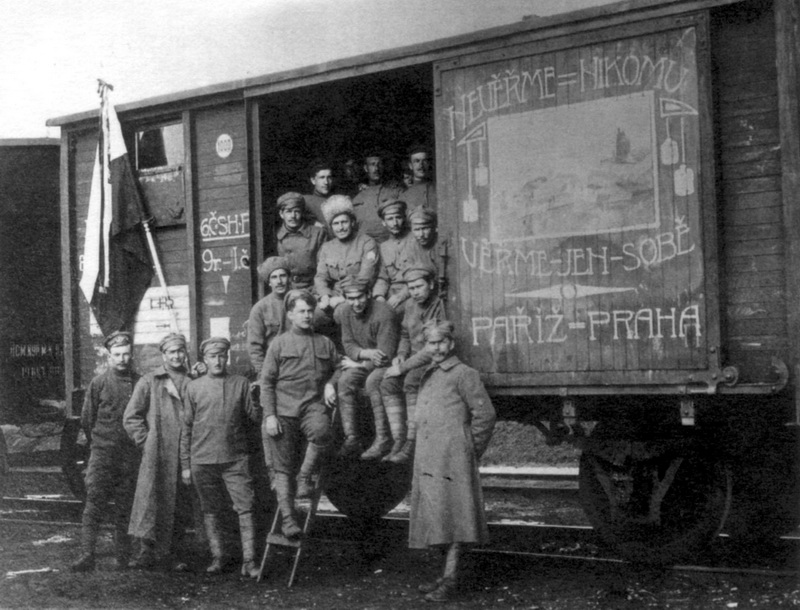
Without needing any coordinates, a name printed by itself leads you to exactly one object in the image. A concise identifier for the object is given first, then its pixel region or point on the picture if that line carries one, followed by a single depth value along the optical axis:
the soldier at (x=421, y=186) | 8.09
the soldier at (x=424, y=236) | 7.34
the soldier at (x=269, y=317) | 7.66
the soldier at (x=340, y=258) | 7.62
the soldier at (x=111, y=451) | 7.39
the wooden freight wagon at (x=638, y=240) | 5.96
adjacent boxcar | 10.72
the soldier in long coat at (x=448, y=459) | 6.05
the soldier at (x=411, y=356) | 6.76
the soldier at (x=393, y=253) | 7.56
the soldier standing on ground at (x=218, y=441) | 7.03
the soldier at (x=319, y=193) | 8.44
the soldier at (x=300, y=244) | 8.12
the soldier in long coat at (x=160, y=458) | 7.32
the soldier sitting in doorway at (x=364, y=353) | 6.89
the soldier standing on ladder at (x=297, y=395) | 6.85
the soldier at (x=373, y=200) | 8.51
